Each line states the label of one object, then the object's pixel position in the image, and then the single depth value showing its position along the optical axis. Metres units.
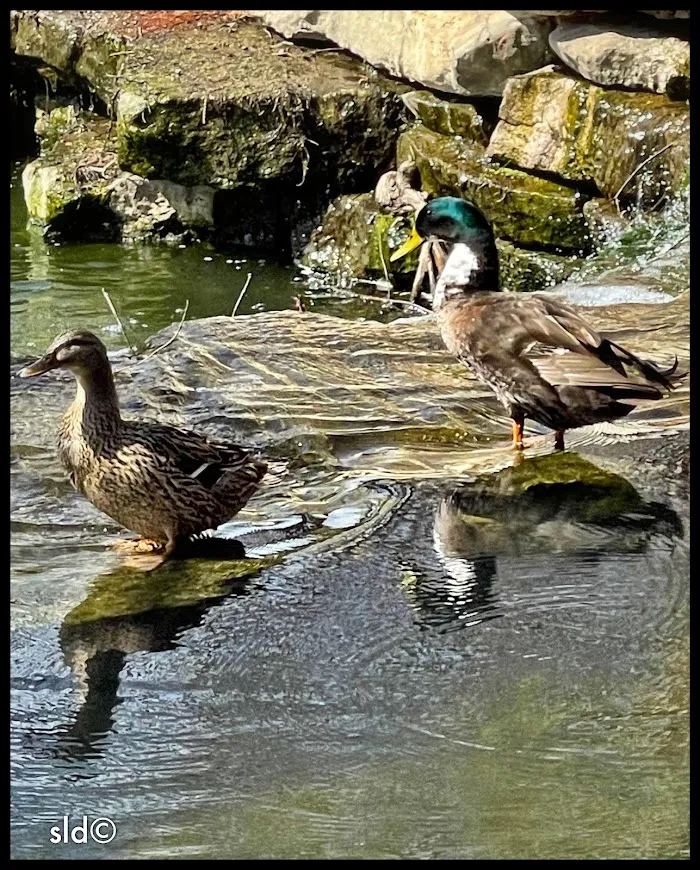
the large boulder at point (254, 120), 11.69
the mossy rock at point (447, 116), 11.04
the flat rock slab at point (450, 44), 10.48
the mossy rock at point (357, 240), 11.20
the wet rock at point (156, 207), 12.31
